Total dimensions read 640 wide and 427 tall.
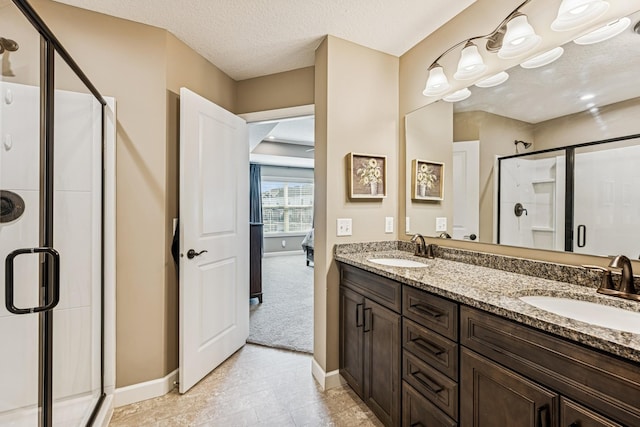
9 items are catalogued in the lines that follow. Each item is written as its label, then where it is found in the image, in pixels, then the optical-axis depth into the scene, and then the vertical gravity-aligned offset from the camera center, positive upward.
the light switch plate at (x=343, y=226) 2.12 -0.11
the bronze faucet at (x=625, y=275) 1.05 -0.23
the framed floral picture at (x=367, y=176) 2.13 +0.27
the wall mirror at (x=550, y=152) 1.14 +0.32
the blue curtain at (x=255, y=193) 7.54 +0.47
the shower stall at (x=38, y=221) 1.33 -0.06
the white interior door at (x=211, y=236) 2.03 -0.21
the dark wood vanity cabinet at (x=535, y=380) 0.71 -0.49
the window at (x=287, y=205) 8.11 +0.17
